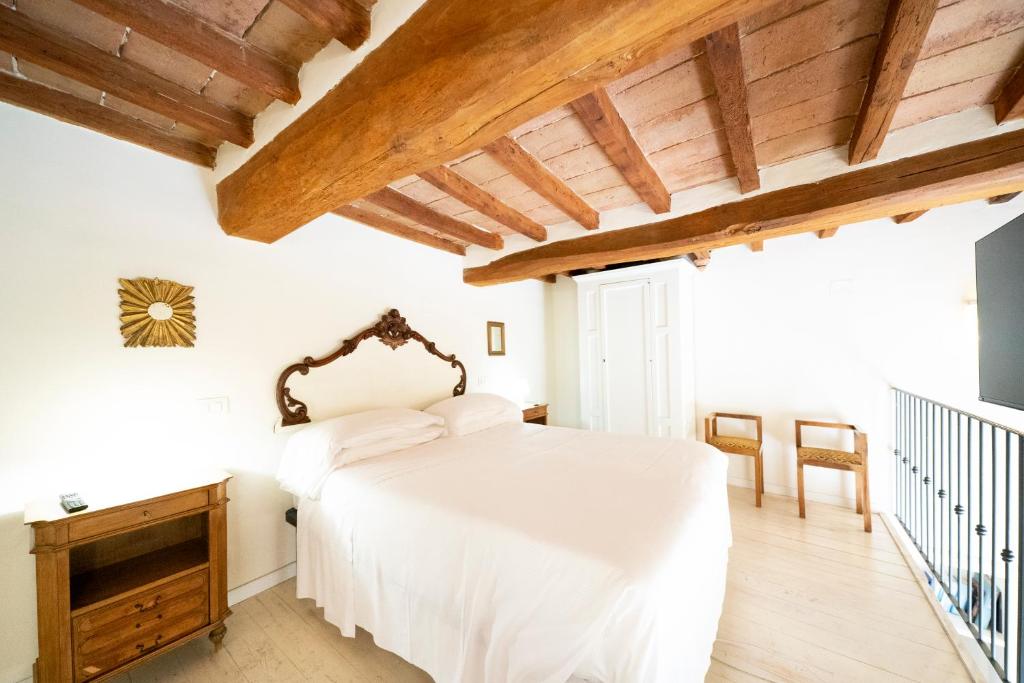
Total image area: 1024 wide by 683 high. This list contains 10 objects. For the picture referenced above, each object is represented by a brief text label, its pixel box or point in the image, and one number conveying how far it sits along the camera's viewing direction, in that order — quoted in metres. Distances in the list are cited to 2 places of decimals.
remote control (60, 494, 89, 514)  1.31
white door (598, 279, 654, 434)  3.68
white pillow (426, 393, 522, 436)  2.73
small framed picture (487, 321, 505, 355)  3.84
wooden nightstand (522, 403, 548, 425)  3.83
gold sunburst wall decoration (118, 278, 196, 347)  1.71
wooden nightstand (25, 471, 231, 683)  1.26
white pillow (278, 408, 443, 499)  1.89
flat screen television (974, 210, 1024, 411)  1.32
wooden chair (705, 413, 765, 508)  3.08
